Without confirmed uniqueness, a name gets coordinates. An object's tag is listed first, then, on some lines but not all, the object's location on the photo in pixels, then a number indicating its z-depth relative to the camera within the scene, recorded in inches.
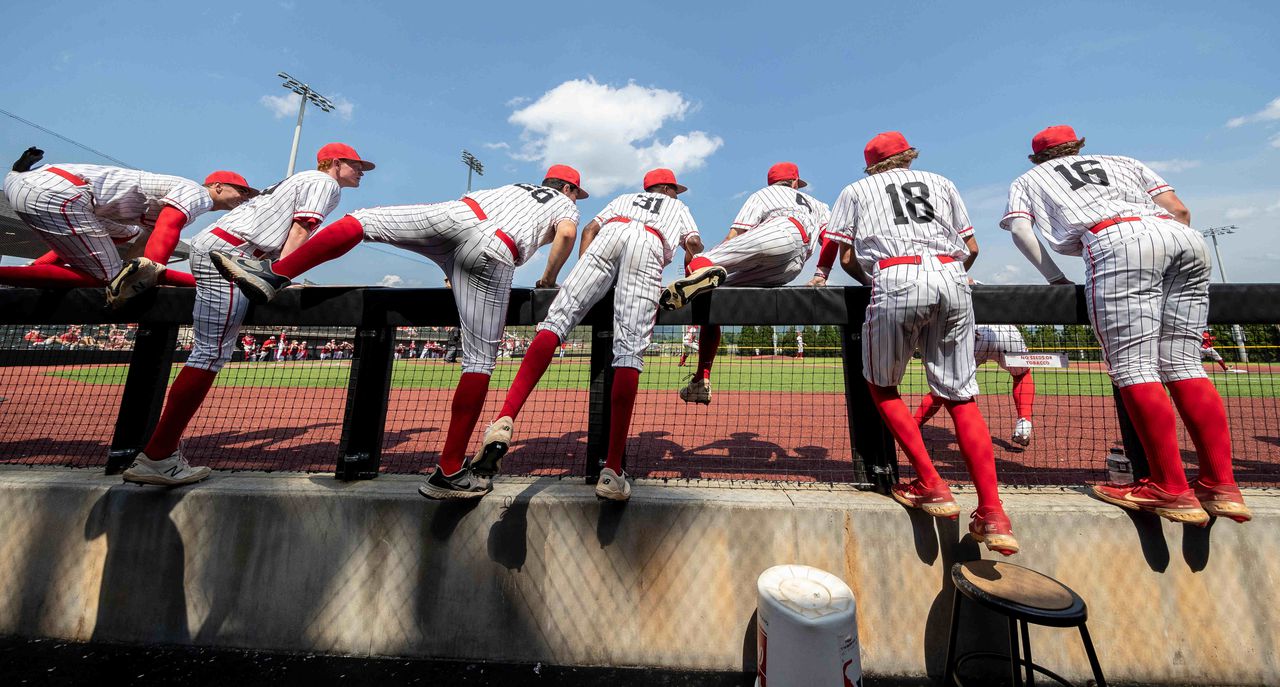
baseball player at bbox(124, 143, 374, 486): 82.2
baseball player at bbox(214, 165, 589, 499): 80.7
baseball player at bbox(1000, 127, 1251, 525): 73.0
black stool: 53.8
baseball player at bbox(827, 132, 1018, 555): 73.7
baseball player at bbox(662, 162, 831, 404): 86.3
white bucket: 53.9
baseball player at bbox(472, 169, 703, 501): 78.5
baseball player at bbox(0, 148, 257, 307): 100.1
